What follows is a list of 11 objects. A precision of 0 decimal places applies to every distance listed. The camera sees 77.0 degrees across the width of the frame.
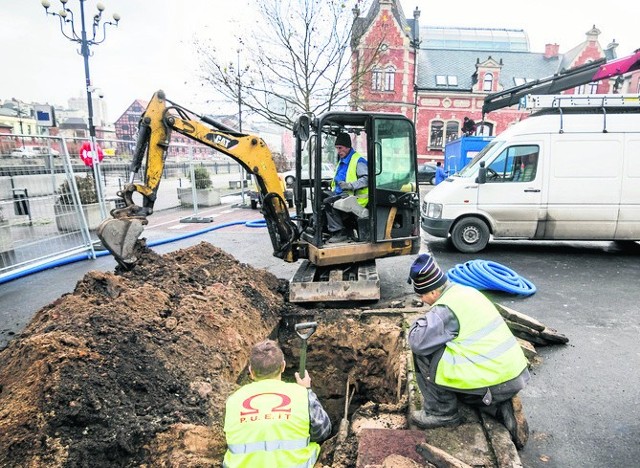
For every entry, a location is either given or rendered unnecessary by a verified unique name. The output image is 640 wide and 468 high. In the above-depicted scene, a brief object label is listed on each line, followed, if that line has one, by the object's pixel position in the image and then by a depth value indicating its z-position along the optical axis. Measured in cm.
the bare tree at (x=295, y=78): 1452
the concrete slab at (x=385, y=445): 256
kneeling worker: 270
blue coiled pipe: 589
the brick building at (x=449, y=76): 3091
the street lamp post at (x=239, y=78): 1506
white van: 778
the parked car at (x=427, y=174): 2348
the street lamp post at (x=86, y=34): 1180
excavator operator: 534
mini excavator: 517
